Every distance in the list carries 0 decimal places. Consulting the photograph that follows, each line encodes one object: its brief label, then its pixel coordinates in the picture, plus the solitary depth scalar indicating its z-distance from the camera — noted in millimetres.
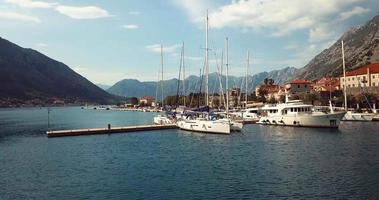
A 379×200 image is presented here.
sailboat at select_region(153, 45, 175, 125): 97362
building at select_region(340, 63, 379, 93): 144750
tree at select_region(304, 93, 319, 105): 150375
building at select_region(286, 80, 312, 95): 195450
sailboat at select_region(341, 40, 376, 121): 96250
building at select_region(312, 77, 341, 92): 176175
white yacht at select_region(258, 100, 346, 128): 81000
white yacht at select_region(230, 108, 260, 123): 103000
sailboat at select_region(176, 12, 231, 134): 72750
